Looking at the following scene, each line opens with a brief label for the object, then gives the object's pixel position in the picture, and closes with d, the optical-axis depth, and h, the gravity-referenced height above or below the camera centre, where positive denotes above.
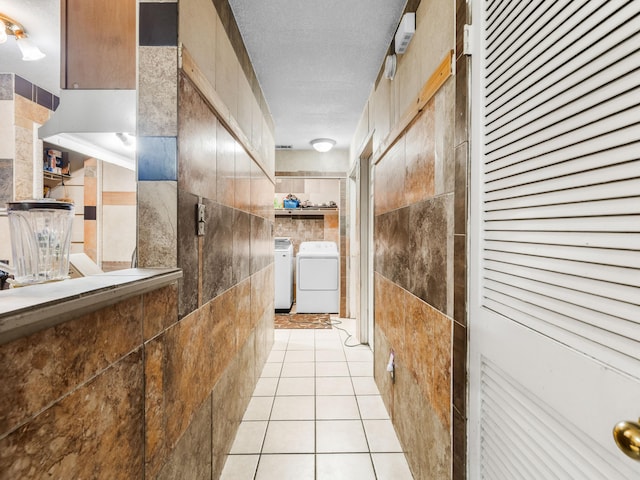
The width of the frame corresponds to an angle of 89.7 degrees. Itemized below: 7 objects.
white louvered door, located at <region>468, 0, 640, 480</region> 0.53 +0.00
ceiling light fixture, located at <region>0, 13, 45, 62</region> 1.73 +1.14
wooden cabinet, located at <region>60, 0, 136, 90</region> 1.12 +0.68
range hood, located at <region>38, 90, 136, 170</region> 1.08 +0.41
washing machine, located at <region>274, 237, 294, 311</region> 4.82 -0.60
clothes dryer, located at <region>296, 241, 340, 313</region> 4.80 -0.67
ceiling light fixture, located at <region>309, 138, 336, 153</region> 3.99 +1.18
